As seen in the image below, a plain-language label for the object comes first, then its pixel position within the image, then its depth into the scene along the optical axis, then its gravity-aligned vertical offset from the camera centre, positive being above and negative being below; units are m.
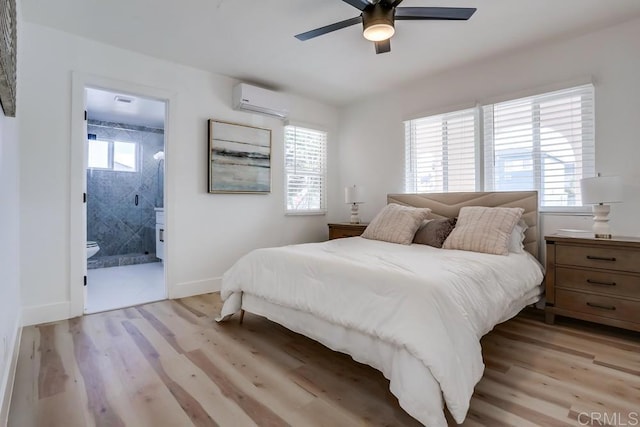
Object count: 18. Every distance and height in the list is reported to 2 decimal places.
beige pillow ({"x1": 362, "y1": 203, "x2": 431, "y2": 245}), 3.20 -0.12
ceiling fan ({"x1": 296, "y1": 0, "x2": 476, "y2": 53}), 2.11 +1.32
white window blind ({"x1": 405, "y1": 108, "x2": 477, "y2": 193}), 3.65 +0.72
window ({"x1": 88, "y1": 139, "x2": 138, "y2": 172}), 5.38 +0.99
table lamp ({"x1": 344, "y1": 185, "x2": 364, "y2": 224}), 4.36 +0.19
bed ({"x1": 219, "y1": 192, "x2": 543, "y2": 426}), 1.44 -0.53
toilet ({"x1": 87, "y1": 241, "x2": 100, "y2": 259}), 4.35 -0.48
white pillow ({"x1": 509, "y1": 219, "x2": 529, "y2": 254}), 2.81 -0.24
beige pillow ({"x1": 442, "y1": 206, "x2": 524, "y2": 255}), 2.65 -0.16
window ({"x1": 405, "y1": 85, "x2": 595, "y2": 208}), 2.98 +0.68
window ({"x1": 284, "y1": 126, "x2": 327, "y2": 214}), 4.58 +0.63
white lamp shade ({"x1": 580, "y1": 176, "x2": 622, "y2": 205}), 2.46 +0.17
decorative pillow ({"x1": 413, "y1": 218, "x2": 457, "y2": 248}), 3.05 -0.19
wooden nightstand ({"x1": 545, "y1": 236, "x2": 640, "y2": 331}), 2.38 -0.53
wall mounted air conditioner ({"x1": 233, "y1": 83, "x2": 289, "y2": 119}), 3.80 +1.37
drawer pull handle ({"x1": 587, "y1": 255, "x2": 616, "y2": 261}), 2.46 -0.36
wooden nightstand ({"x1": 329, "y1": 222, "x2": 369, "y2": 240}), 4.16 -0.23
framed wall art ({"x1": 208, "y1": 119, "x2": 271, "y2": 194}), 3.75 +0.67
